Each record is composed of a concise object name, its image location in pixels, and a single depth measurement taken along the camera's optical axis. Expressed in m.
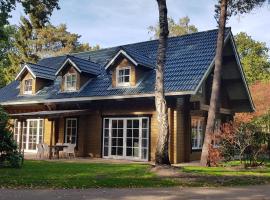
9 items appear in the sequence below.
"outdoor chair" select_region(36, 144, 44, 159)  21.92
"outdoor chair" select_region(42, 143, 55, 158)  22.00
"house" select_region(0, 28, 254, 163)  20.20
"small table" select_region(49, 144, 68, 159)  21.32
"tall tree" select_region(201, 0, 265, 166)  18.08
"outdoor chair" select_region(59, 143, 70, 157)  22.18
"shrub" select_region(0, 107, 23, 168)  15.90
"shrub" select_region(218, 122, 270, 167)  17.36
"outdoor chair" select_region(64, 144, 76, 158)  21.61
